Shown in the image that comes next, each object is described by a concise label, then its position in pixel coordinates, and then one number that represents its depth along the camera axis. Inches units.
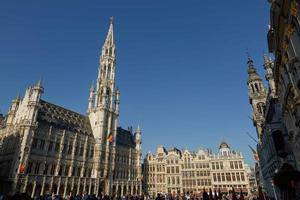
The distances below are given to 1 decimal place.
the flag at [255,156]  2005.4
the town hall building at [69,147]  1621.4
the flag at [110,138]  2320.9
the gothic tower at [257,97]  2015.3
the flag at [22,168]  1517.2
